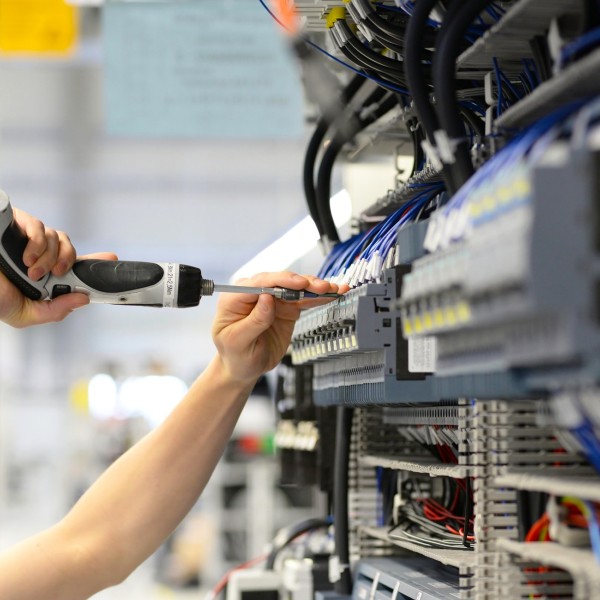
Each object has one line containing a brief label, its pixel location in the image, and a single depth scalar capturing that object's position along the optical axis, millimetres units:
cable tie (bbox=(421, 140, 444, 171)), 1066
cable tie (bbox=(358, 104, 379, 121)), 1498
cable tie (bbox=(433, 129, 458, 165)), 1051
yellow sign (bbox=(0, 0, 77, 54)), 2317
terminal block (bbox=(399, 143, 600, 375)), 773
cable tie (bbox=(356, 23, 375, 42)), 1221
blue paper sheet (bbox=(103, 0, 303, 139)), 2246
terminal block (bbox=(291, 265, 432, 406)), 1171
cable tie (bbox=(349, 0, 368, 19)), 1193
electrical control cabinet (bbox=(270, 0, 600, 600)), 811
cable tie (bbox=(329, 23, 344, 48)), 1283
